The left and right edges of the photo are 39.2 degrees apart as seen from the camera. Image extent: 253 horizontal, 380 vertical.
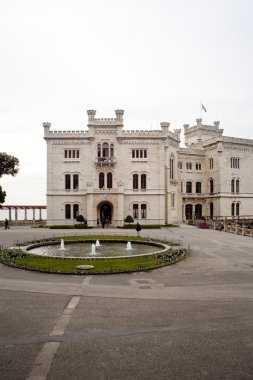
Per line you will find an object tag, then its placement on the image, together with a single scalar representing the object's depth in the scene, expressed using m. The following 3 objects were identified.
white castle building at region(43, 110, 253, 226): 58.28
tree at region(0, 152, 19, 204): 57.94
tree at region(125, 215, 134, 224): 55.75
